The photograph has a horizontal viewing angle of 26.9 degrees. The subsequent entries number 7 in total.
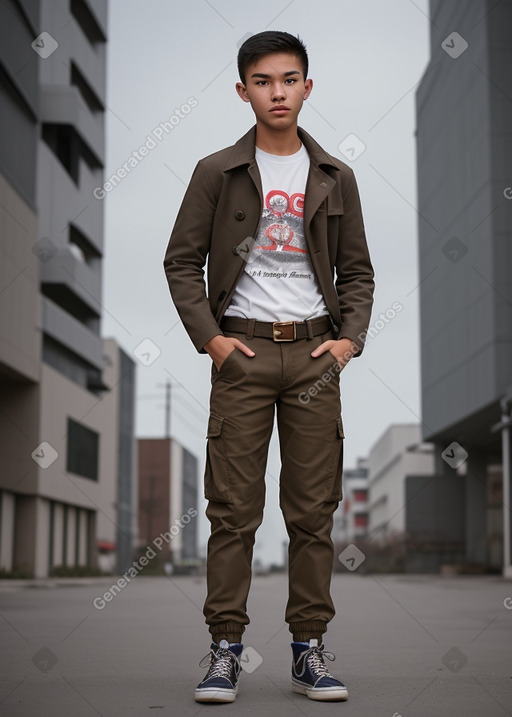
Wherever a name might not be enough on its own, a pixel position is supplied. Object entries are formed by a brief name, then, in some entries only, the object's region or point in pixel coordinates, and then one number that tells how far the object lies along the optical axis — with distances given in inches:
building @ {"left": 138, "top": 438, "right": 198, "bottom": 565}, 3614.7
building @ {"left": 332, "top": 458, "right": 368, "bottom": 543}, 4441.4
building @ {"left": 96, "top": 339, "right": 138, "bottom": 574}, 1930.4
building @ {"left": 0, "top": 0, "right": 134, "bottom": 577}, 1131.9
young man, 140.0
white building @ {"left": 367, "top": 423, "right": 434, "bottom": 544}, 3122.5
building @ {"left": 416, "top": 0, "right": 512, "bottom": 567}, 1316.4
